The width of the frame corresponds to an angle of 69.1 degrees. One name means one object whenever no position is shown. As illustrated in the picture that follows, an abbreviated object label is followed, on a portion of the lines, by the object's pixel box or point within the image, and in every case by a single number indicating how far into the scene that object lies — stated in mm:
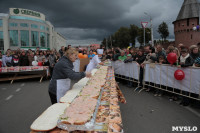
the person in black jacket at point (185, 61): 4888
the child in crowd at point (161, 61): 6207
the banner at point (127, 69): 7418
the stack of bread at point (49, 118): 1583
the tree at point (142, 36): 69319
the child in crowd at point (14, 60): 10086
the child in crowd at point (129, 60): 7816
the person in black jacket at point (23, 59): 10359
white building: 49344
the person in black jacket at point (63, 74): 2789
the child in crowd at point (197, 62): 4895
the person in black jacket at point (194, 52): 5664
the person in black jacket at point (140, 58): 7158
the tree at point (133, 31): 69500
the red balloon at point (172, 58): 5281
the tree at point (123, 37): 68938
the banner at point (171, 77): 4629
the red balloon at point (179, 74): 4914
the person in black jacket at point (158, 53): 6469
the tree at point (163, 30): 66562
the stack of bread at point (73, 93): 2291
